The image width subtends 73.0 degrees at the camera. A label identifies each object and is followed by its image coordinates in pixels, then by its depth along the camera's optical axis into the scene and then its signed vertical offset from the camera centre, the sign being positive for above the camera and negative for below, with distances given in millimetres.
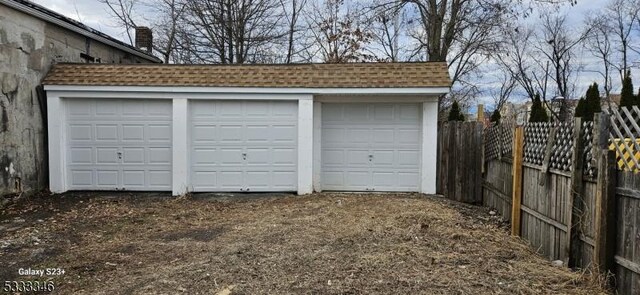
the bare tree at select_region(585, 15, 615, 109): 32750 +6509
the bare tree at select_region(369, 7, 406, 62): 19391 +4936
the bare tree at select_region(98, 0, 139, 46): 22094 +5362
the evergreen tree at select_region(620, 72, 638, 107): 19219 +1549
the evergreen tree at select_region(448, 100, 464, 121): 20812 +674
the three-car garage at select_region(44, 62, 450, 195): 9602 -2
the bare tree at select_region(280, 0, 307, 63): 22906 +5028
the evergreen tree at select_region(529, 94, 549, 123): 21422 +729
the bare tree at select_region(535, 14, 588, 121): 32500 +5621
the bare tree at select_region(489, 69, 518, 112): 38062 +3179
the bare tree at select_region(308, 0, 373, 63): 22438 +4779
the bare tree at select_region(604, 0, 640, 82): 31722 +6972
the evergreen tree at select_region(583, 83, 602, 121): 19594 +1322
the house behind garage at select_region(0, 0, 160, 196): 8406 +898
